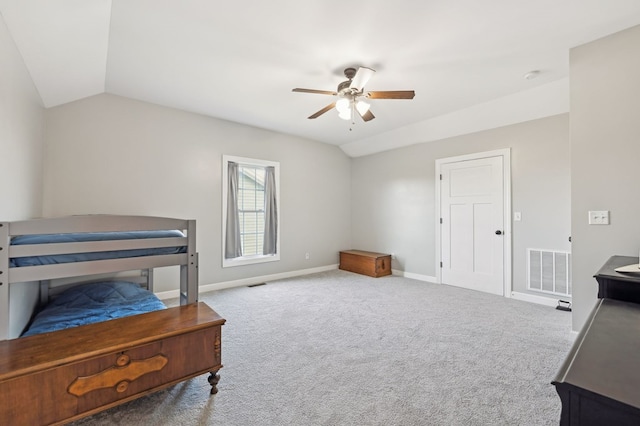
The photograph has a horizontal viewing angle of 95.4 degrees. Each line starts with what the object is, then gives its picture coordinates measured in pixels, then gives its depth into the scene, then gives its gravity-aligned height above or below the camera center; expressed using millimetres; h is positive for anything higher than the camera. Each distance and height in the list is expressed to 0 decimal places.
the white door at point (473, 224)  4141 -131
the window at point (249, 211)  4574 +62
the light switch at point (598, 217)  2450 -11
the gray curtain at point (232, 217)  4582 -41
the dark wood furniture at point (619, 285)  1579 -388
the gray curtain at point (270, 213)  5027 +28
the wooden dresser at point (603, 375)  693 -425
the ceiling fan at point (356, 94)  2735 +1225
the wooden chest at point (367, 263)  5211 -893
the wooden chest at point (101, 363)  1349 -792
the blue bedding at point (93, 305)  2219 -818
